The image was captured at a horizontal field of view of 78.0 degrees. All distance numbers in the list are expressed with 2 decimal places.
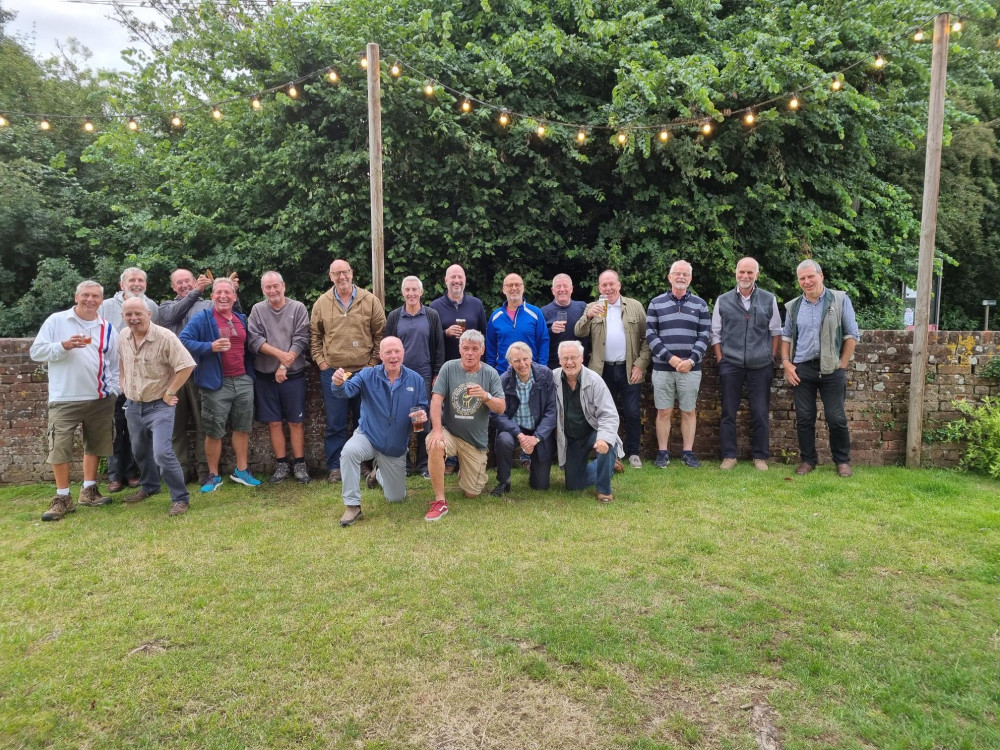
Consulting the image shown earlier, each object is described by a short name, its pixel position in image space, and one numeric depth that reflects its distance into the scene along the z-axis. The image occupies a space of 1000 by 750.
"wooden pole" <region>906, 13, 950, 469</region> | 6.14
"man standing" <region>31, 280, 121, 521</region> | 5.21
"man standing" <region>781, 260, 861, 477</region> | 5.93
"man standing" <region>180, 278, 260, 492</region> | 5.67
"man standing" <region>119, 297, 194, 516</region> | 5.19
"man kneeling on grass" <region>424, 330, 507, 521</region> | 5.05
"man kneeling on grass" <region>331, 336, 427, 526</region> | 5.11
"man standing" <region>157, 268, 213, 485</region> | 5.87
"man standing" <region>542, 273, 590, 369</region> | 6.56
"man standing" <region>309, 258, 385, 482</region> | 6.00
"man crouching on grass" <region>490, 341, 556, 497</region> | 5.41
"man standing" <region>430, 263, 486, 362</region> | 6.35
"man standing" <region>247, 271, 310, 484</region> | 5.91
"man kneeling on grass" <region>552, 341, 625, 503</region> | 5.23
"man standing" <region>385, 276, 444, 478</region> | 6.03
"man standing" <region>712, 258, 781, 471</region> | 6.19
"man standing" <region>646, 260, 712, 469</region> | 6.24
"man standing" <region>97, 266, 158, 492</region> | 5.87
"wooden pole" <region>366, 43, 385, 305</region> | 6.50
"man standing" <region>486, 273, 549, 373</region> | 6.22
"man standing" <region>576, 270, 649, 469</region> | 6.34
